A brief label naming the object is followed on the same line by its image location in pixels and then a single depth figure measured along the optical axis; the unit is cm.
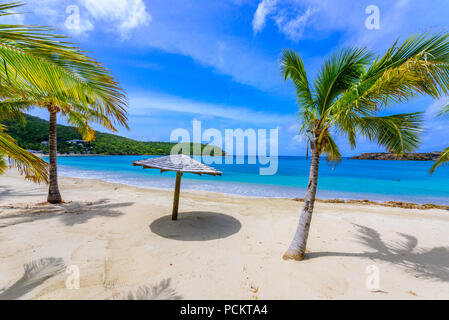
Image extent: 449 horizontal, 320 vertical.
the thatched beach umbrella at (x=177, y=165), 489
